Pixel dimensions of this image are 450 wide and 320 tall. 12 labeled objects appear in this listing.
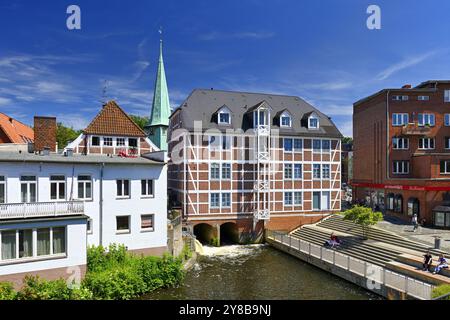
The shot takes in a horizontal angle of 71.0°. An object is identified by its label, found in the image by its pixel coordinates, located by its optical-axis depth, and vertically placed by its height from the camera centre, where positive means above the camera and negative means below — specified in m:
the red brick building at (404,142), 32.41 +2.16
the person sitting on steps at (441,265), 17.55 -5.86
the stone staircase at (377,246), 18.55 -6.40
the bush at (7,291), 13.03 -5.49
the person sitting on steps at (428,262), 18.02 -5.84
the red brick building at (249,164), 30.11 -0.34
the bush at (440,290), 12.93 -5.50
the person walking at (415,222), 26.98 -5.35
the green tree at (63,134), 47.29 +4.20
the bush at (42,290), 13.48 -5.69
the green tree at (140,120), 56.07 +7.42
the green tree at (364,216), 24.59 -4.41
